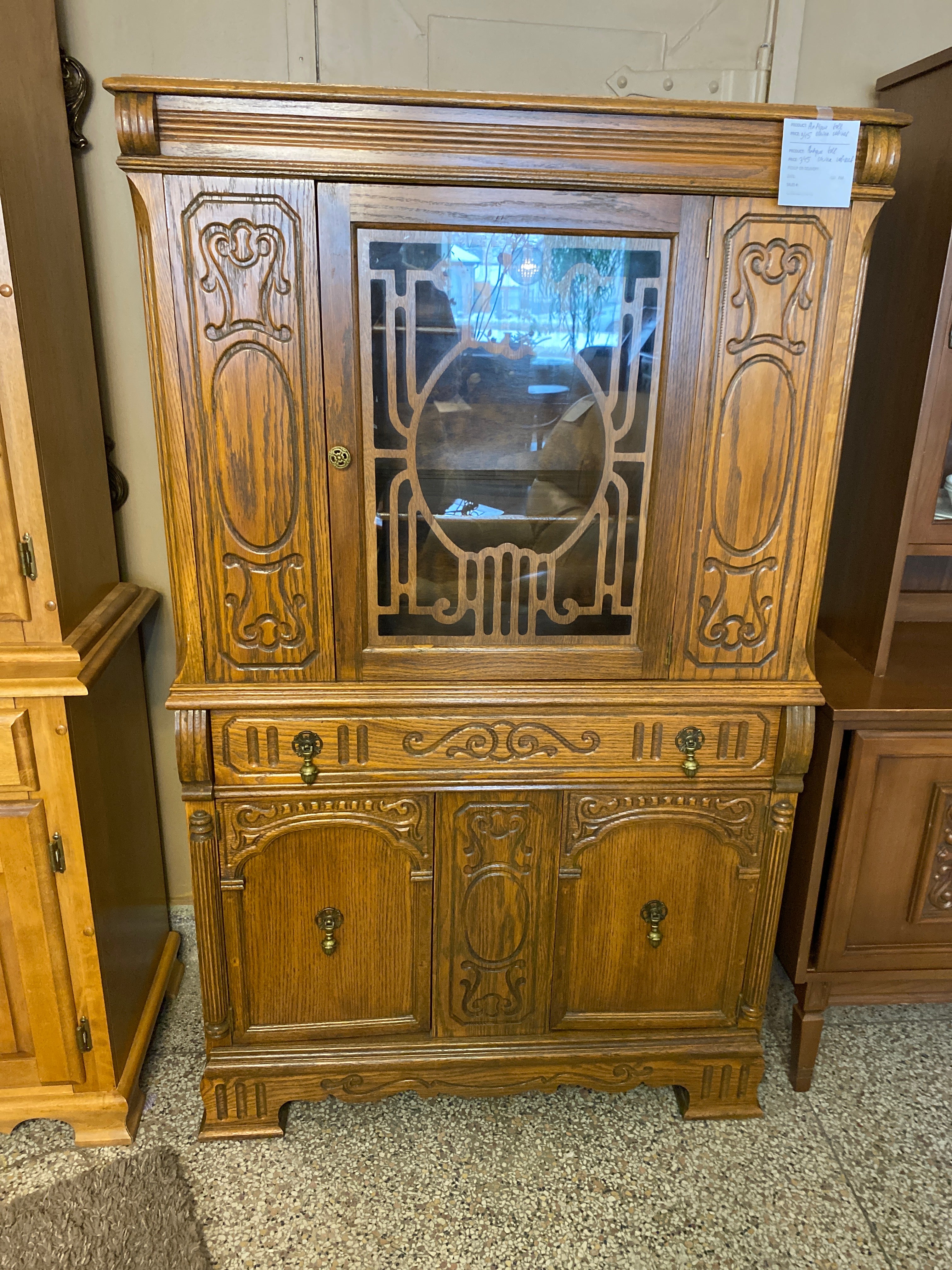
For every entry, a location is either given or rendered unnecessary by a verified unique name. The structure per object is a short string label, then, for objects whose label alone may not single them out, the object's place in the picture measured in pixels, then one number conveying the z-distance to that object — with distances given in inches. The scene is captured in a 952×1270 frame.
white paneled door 64.0
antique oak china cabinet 48.2
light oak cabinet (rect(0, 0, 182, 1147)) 52.9
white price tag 48.4
